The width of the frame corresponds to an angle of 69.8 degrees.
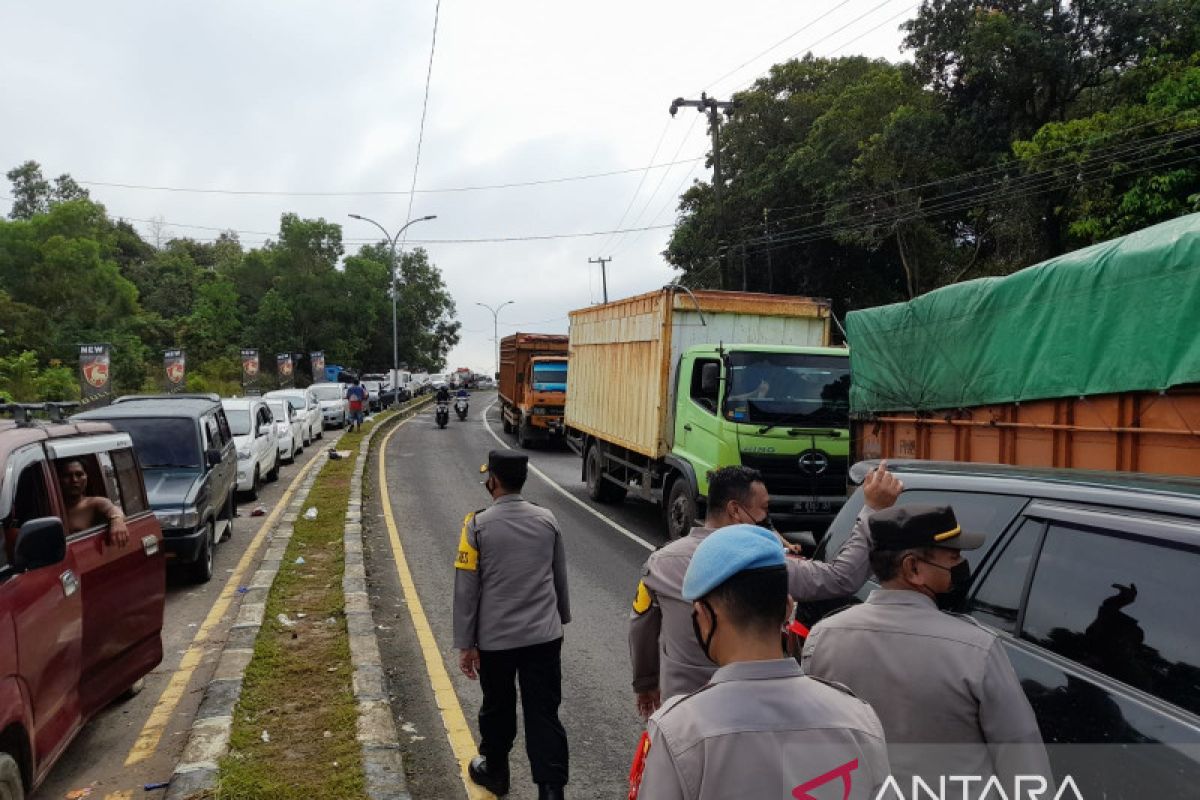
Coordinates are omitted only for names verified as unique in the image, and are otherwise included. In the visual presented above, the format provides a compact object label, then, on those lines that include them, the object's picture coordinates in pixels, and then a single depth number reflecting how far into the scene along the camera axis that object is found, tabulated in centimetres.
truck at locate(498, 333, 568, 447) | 2405
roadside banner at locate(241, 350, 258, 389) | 3600
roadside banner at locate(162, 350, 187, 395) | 2880
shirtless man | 468
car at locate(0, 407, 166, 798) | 355
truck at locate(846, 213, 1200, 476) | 491
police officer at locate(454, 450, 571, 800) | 403
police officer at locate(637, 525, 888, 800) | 155
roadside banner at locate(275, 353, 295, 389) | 4181
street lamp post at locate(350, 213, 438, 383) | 3924
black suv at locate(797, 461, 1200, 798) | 223
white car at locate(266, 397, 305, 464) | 1984
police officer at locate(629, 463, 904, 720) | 301
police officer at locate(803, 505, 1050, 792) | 214
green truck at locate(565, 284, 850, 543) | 988
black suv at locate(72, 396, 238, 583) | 873
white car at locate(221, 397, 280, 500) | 1456
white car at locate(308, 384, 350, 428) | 3086
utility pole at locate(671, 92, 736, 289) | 2919
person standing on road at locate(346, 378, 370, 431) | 2730
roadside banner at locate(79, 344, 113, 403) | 2295
